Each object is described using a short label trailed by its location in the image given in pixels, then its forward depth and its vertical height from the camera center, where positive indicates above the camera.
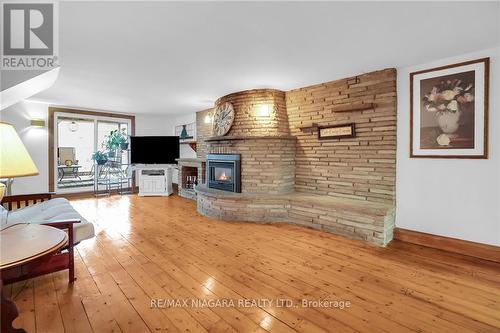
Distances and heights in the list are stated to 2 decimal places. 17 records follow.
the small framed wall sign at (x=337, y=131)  3.65 +0.49
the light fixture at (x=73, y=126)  6.29 +0.96
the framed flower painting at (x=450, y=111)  2.72 +0.62
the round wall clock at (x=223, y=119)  4.52 +0.84
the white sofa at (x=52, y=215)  2.39 -0.58
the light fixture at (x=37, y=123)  5.50 +0.92
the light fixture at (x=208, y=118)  6.08 +1.12
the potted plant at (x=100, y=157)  6.25 +0.15
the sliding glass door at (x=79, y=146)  6.14 +0.46
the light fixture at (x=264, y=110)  4.27 +0.92
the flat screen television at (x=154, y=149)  6.55 +0.38
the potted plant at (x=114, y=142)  6.69 +0.57
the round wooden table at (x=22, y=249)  1.26 -0.49
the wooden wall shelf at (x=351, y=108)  3.42 +0.80
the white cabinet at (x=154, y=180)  6.44 -0.46
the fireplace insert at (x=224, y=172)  4.40 -0.17
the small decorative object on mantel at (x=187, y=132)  6.85 +0.87
